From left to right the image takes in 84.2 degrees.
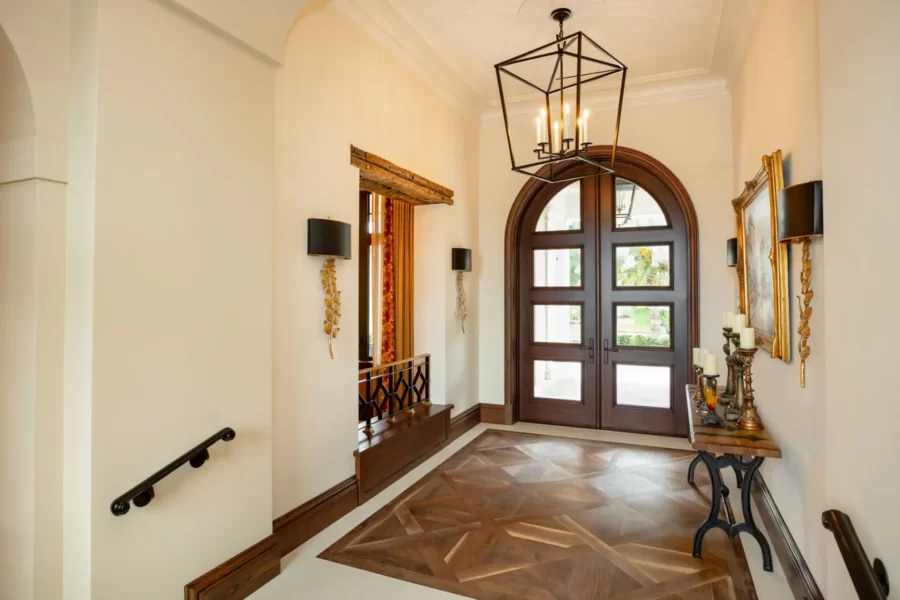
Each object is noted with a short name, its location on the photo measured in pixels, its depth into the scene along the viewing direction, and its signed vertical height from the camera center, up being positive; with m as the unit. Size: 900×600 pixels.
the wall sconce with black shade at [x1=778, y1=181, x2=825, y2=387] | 2.01 +0.34
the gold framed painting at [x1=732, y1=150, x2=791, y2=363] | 2.56 +0.25
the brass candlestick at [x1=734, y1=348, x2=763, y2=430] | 2.88 -0.57
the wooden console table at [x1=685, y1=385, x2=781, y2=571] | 2.65 -0.86
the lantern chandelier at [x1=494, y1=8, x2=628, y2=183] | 2.82 +2.13
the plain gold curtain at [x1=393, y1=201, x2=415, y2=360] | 5.87 +0.37
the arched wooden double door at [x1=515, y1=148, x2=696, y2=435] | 5.38 +0.01
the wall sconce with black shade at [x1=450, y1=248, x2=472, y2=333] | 5.27 +0.39
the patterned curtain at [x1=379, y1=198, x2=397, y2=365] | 5.90 +0.20
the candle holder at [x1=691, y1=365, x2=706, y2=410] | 3.31 -0.65
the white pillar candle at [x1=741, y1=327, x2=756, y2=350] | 2.87 -0.21
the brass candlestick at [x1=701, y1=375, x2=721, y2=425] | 2.99 -0.59
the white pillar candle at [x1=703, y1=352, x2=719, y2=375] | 3.17 -0.39
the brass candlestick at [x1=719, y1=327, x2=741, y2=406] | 3.38 -0.48
